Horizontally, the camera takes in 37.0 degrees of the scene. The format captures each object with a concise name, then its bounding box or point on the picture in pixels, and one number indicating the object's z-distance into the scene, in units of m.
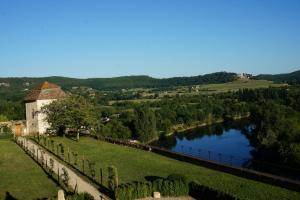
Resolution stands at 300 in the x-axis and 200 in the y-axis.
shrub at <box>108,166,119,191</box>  26.83
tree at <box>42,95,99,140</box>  52.78
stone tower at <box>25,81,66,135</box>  58.59
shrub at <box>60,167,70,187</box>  28.62
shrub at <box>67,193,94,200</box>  23.33
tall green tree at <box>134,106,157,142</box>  87.46
